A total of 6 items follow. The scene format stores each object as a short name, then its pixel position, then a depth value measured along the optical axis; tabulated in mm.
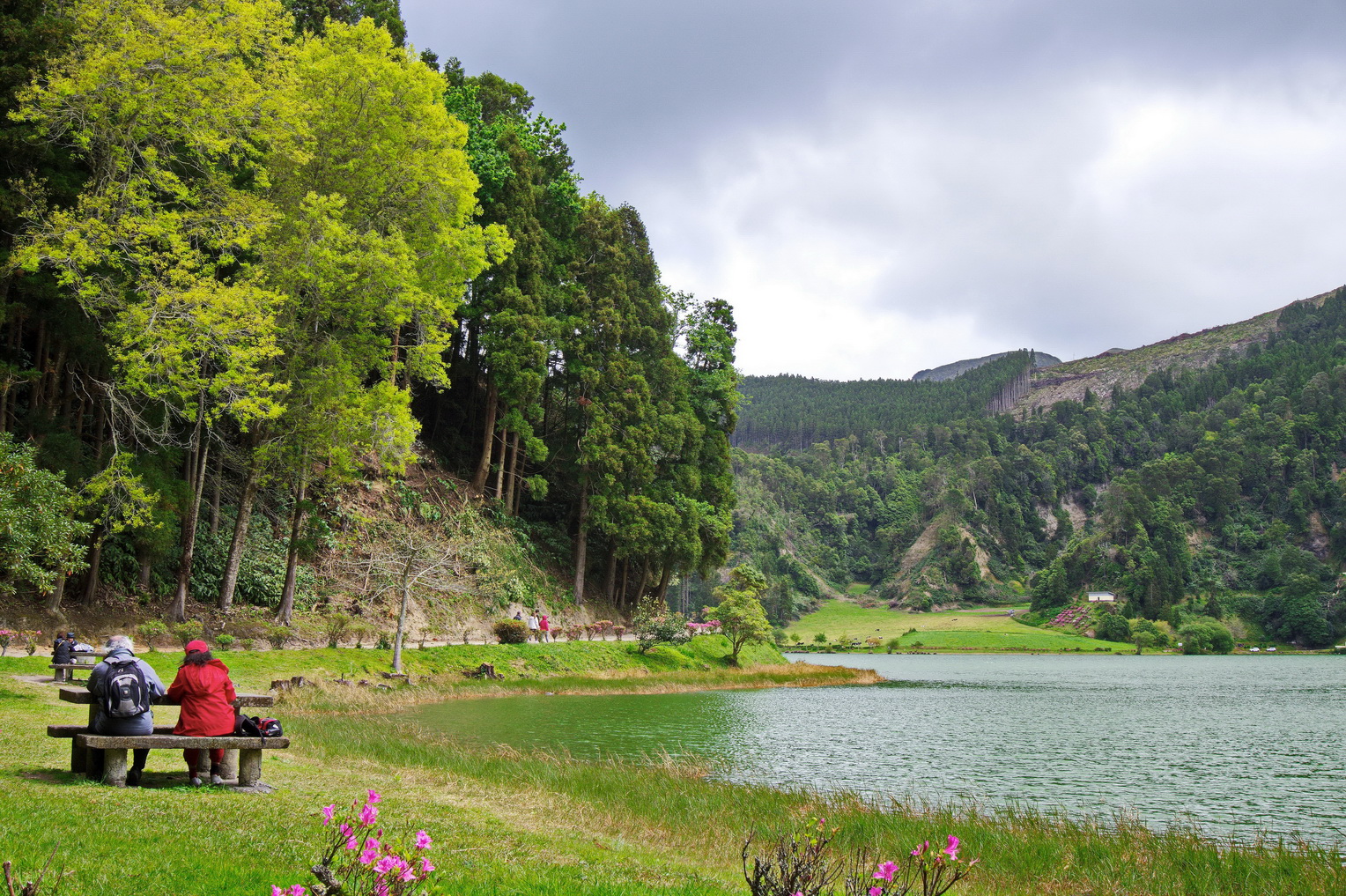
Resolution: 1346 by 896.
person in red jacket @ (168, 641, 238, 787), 8992
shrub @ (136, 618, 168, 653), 22656
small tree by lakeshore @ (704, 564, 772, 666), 47969
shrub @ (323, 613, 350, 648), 28516
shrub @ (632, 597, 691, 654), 43281
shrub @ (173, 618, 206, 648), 23047
